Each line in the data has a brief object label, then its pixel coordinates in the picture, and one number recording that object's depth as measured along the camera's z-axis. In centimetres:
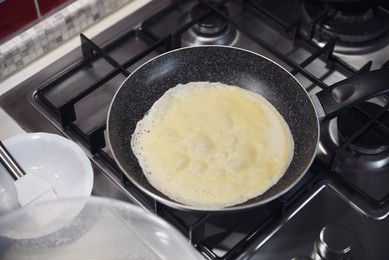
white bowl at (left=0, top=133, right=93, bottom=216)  96
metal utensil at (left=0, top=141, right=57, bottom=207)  91
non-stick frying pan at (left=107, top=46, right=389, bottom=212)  96
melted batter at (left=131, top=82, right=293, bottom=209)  95
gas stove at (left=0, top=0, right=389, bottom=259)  94
